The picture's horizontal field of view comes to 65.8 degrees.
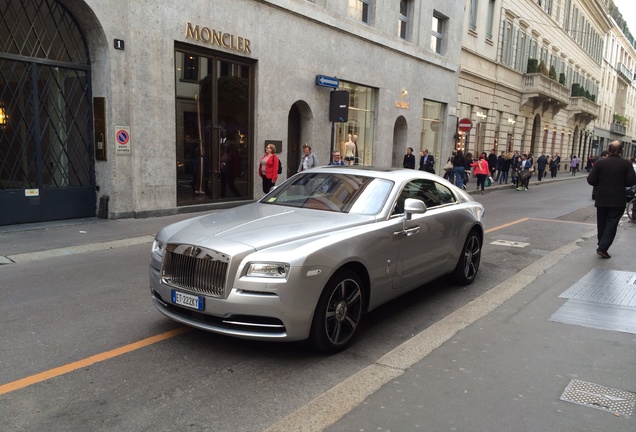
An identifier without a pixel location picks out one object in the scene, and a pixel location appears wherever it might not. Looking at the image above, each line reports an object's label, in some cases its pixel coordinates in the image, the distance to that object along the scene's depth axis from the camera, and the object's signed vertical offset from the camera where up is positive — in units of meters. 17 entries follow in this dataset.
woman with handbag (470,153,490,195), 21.23 -0.96
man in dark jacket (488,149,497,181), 26.34 -0.63
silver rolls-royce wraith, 3.82 -0.97
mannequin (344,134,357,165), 18.03 -0.31
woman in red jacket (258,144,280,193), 12.80 -0.72
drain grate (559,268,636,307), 5.89 -1.73
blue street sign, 15.81 +1.97
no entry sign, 23.58 +1.10
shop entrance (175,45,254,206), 12.22 +0.28
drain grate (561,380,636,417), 3.31 -1.69
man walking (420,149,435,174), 19.98 -0.66
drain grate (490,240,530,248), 9.33 -1.78
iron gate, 9.44 +0.30
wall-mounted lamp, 9.38 +0.23
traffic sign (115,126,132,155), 10.60 -0.13
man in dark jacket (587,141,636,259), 8.09 -0.55
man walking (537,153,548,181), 30.95 -0.87
